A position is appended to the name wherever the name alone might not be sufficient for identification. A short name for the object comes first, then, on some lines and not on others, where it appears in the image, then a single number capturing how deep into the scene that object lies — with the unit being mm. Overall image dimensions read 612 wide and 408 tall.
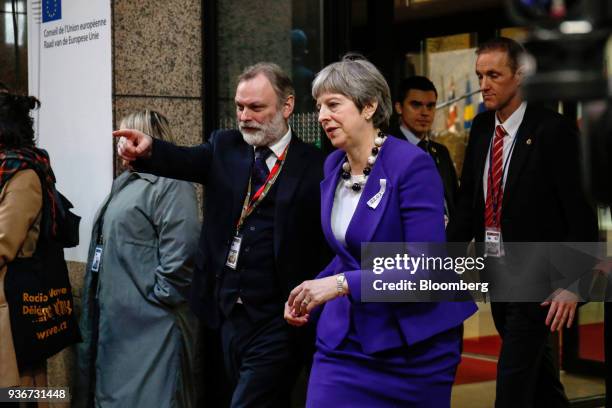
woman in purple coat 3797
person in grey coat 5586
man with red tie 4758
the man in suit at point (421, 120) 7047
